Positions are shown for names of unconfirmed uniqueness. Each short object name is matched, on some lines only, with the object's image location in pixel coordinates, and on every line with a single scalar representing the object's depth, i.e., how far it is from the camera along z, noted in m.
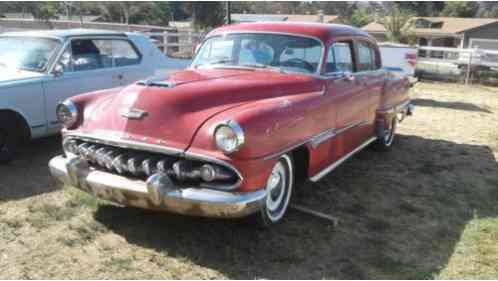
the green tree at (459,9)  49.09
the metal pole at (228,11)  15.22
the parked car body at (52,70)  5.27
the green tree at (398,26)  20.86
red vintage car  3.25
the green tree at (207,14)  41.96
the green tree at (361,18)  51.94
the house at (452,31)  34.66
